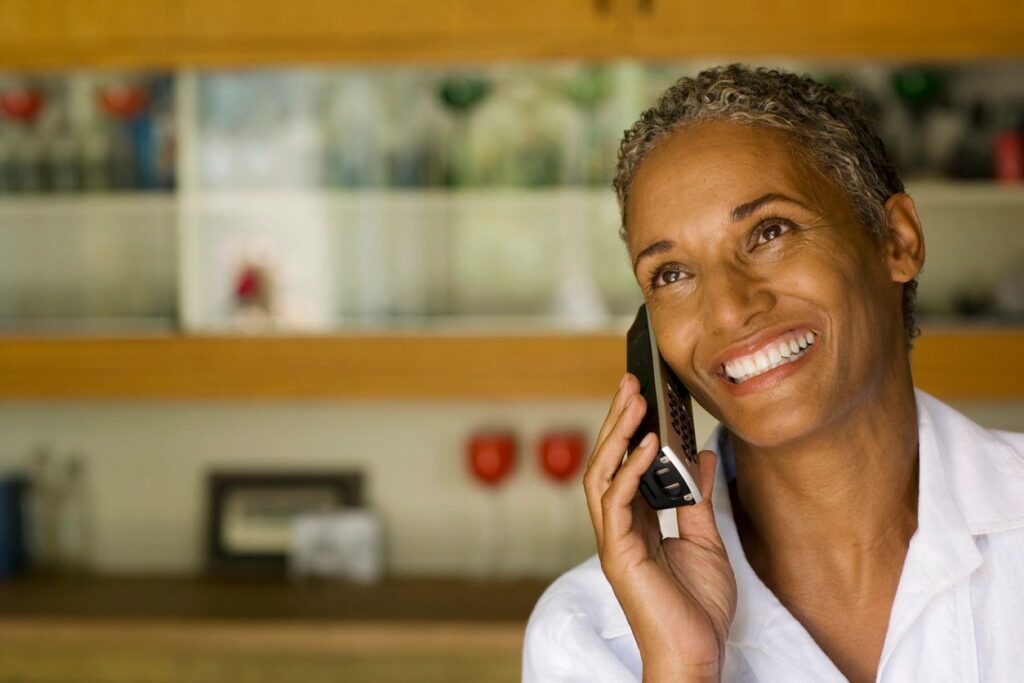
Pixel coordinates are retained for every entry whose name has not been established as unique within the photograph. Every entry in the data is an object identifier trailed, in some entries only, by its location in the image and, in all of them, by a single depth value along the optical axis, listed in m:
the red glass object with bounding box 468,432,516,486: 2.79
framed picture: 2.87
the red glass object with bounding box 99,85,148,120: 2.69
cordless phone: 1.15
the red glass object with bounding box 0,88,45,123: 2.73
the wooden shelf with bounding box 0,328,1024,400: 2.52
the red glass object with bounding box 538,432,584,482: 2.77
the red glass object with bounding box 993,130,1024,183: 2.57
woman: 1.13
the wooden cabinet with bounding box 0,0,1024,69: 2.49
